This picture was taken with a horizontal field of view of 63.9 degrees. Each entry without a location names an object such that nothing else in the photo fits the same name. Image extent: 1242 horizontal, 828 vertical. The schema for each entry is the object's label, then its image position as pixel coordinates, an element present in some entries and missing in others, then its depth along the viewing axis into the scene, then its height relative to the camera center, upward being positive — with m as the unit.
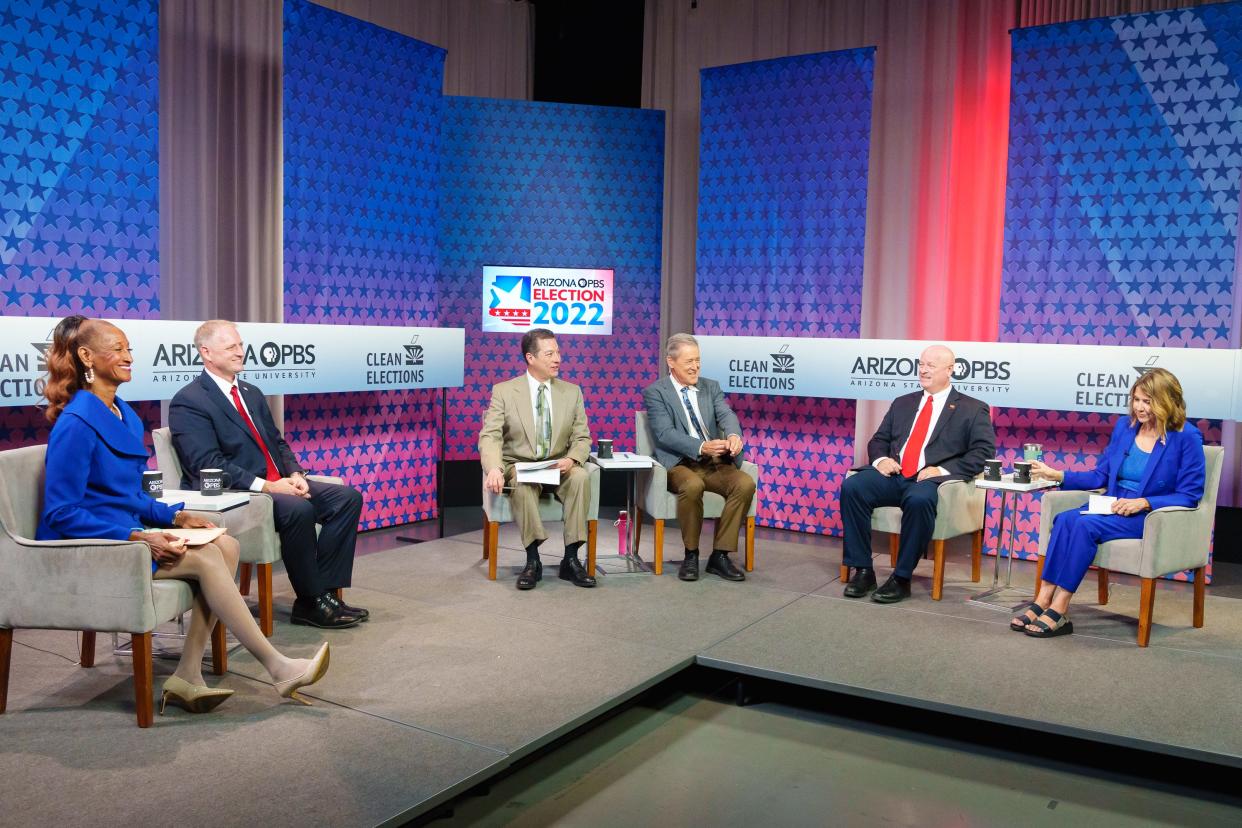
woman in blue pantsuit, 4.36 -0.58
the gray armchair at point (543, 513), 5.12 -0.84
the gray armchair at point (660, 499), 5.35 -0.78
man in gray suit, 5.33 -0.51
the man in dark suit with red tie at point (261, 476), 4.20 -0.57
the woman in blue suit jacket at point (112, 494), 3.18 -0.50
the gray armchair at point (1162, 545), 4.23 -0.78
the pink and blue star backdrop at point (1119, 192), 5.52 +1.00
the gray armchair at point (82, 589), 3.15 -0.79
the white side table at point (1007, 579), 4.62 -1.16
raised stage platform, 2.79 -1.21
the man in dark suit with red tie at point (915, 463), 4.95 -0.54
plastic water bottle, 5.68 -1.05
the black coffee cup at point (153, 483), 3.58 -0.51
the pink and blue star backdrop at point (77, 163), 4.65 +0.86
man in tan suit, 5.08 -0.48
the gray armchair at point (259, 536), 4.05 -0.78
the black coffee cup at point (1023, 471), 4.67 -0.51
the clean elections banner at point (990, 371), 5.41 -0.05
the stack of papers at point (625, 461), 5.23 -0.58
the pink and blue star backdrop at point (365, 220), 6.01 +0.81
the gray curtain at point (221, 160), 5.39 +1.03
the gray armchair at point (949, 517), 4.96 -0.80
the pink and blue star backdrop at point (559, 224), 7.23 +0.94
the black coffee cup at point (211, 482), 3.69 -0.52
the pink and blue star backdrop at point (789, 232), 6.55 +0.84
